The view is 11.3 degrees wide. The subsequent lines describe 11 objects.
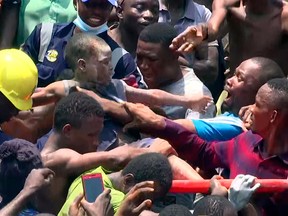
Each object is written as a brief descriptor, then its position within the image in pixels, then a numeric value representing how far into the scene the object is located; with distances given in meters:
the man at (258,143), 8.55
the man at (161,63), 9.83
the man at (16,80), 8.82
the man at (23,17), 10.45
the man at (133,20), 10.46
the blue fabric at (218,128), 9.24
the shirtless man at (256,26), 10.35
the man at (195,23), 10.84
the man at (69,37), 9.84
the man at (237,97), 9.25
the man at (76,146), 8.31
